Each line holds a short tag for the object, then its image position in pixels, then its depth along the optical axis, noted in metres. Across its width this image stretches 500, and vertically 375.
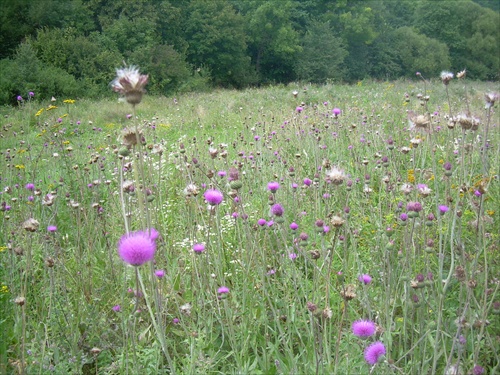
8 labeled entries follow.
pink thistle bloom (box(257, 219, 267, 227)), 1.57
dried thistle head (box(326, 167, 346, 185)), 1.29
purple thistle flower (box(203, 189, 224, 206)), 1.39
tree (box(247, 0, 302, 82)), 25.94
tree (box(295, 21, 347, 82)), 25.66
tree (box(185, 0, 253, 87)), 23.27
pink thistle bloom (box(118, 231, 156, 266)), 0.91
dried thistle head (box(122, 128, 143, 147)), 1.03
